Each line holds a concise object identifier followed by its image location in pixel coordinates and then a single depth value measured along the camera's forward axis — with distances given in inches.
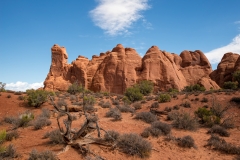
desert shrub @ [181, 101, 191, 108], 639.1
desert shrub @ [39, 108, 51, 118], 487.5
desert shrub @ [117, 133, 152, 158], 258.8
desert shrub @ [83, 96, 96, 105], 671.2
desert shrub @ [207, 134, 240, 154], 282.4
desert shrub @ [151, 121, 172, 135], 358.9
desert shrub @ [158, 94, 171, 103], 726.5
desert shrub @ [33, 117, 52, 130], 386.3
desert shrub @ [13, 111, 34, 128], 407.9
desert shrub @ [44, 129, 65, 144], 280.7
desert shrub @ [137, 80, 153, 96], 1190.3
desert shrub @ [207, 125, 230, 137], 375.6
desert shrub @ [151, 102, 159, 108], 653.7
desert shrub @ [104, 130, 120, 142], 284.0
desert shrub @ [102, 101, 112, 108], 649.2
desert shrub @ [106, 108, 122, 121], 460.4
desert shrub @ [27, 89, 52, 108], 674.2
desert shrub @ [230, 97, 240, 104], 628.6
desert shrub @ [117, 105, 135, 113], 574.0
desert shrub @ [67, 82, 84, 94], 1170.6
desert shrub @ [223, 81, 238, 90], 1181.7
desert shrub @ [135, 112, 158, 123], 455.5
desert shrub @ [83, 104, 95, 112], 579.0
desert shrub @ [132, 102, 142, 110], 662.5
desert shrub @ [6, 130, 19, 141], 316.5
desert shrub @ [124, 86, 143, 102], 884.6
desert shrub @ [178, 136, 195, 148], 302.4
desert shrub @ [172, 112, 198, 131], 404.5
